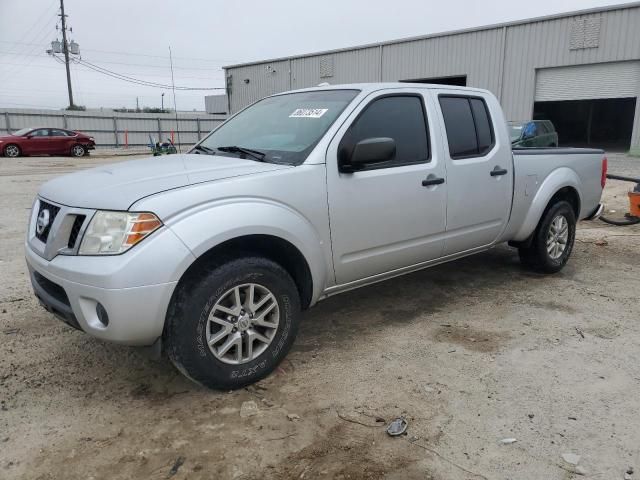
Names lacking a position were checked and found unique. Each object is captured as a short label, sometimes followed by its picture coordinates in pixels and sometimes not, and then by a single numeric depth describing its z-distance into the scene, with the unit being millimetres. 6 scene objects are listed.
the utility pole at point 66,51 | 43081
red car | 22844
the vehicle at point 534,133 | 13473
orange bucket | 7520
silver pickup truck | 2670
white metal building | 20078
